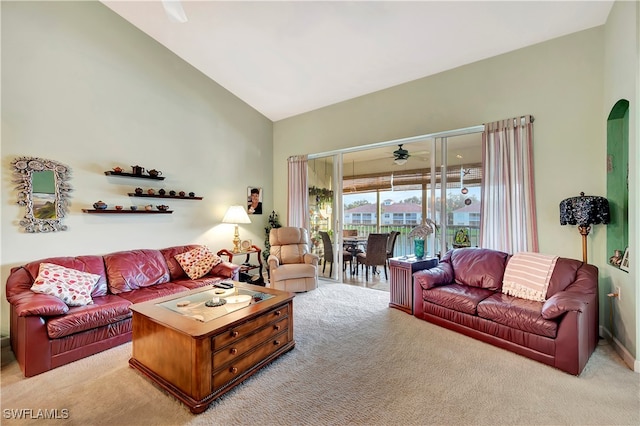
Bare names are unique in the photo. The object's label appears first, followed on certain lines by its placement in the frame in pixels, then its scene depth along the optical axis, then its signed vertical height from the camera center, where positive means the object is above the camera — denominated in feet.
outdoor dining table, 17.79 -2.13
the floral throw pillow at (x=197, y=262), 12.69 -2.32
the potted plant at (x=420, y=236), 12.59 -1.14
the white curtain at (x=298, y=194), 18.26 +1.21
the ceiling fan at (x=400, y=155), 15.04 +3.11
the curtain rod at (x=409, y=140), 12.62 +3.76
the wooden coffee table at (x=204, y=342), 6.08 -3.27
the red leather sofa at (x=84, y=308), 7.40 -3.00
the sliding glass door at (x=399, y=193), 12.98 +1.03
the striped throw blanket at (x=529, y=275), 9.09 -2.24
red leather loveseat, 7.34 -3.04
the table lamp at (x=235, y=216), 15.55 -0.19
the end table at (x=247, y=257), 15.19 -2.59
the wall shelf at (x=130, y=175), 11.60 +1.71
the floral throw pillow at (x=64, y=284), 8.42 -2.24
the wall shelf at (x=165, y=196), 12.41 +0.84
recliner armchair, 14.35 -2.79
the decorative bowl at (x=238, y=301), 7.93 -2.68
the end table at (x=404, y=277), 11.69 -2.89
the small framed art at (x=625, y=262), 8.18 -1.58
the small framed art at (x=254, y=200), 18.25 +0.85
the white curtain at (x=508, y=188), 10.98 +0.95
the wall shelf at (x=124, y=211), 11.09 +0.11
